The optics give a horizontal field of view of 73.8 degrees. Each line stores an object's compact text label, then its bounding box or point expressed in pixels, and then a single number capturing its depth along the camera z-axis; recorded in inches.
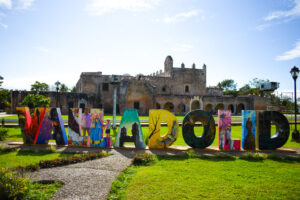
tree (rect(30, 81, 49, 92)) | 1233.1
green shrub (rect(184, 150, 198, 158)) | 270.5
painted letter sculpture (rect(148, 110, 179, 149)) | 309.9
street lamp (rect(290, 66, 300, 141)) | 441.0
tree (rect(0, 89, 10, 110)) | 1205.7
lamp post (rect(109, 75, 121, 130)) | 459.5
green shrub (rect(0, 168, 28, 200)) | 128.8
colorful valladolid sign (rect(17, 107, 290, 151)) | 306.2
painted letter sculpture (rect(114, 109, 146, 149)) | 311.9
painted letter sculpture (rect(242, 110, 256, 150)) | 307.4
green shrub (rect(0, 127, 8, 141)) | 338.2
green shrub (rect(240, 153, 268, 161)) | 261.8
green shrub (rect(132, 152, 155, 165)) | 233.9
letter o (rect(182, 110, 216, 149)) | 305.9
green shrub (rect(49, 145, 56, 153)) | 286.0
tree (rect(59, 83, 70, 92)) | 2150.0
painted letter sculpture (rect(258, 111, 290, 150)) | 303.9
